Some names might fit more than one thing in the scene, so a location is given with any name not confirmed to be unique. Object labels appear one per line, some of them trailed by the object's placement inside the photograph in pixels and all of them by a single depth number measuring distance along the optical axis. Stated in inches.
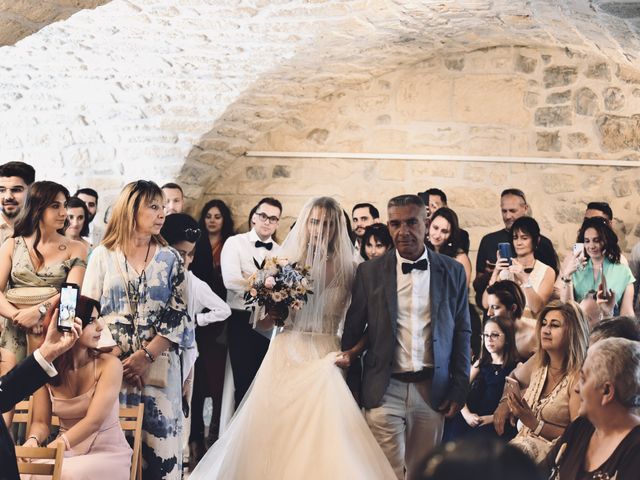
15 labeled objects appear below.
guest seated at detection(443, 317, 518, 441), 191.8
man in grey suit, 175.2
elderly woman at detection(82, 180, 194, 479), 169.5
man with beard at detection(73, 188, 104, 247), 283.7
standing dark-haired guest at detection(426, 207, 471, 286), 256.2
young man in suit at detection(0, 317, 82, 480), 119.3
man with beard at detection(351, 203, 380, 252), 279.6
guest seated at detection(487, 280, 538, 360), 206.2
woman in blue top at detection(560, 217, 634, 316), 230.8
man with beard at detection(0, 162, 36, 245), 200.7
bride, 174.9
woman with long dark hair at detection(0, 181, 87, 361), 183.0
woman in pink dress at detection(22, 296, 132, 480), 146.1
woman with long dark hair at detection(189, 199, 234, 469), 260.8
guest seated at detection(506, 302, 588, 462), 149.3
